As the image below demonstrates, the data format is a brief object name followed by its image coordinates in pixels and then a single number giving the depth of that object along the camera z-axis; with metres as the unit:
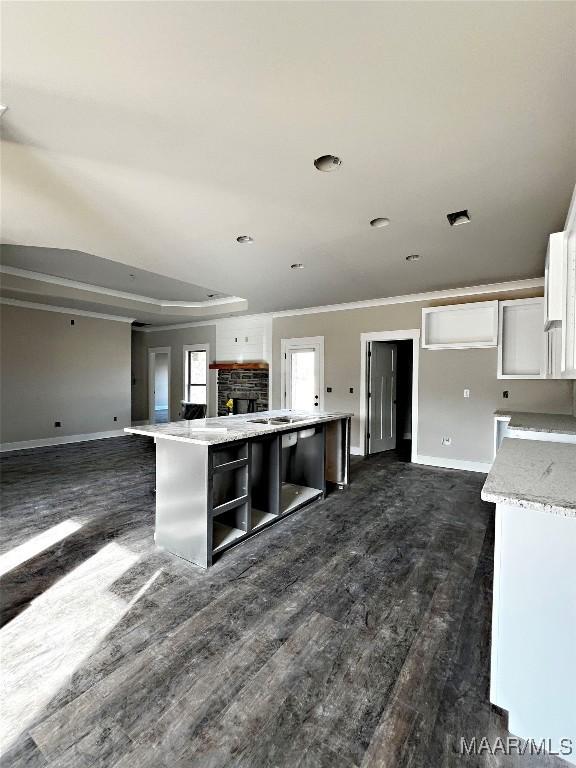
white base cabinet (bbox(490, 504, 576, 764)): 1.23
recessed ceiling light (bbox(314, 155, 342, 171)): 2.08
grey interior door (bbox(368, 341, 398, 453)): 5.95
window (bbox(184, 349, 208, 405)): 8.27
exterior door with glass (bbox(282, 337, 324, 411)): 6.42
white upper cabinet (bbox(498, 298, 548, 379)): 4.47
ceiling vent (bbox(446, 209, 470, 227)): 2.78
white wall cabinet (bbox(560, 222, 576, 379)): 1.97
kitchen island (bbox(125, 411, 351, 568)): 2.50
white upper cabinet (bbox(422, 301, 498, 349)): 4.76
